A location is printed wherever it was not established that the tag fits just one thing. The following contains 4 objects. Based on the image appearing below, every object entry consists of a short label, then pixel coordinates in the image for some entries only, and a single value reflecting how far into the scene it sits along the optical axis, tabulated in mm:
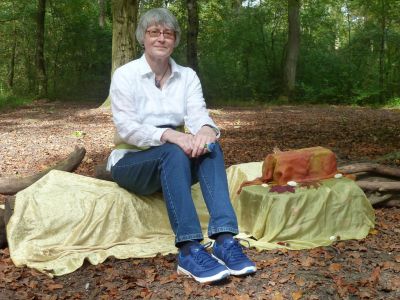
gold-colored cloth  3139
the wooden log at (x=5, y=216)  3217
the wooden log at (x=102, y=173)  3956
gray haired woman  2744
